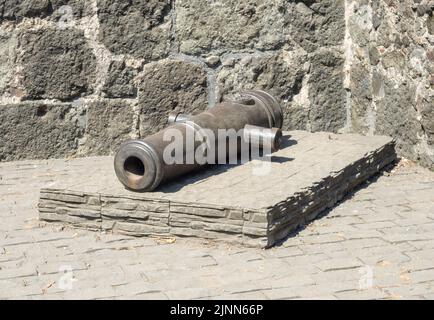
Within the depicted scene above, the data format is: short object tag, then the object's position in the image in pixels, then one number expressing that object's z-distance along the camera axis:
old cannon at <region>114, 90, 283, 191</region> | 4.79
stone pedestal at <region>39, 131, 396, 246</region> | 4.50
